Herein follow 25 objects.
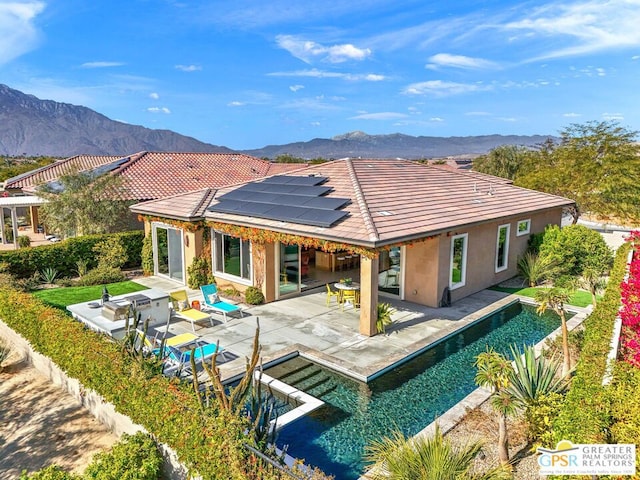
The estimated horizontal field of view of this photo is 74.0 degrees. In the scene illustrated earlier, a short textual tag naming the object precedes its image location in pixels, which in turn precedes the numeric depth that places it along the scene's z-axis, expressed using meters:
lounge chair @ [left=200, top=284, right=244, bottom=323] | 15.62
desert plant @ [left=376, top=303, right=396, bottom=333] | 14.27
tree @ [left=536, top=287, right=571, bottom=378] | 9.94
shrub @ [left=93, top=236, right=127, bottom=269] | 22.42
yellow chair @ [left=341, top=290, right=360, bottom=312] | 16.91
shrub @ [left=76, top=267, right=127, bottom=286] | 20.95
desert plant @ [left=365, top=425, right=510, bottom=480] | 6.03
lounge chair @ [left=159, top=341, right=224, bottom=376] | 11.08
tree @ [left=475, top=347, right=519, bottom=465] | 7.35
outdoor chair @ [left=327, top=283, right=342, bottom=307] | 17.22
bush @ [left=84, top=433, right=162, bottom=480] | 6.83
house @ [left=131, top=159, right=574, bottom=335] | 15.02
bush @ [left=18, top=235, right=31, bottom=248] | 28.08
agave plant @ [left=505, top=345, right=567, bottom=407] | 8.64
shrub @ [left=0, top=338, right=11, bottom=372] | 12.30
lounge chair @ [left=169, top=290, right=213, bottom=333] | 14.72
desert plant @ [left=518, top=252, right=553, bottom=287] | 20.62
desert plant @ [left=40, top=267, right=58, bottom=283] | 20.98
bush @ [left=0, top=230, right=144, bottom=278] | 20.34
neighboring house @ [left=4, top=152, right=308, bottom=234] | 28.91
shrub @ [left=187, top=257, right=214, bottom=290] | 19.73
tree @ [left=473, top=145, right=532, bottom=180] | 59.16
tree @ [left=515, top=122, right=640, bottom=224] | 31.28
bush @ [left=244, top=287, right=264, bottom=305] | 17.36
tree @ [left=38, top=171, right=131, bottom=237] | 23.62
